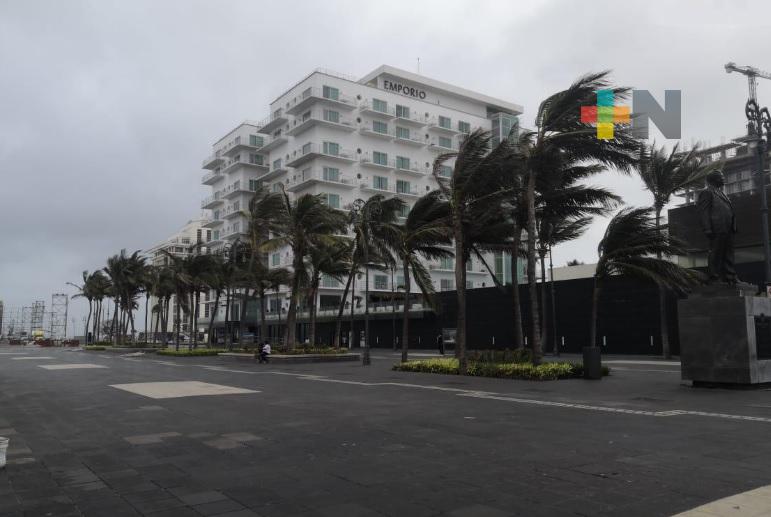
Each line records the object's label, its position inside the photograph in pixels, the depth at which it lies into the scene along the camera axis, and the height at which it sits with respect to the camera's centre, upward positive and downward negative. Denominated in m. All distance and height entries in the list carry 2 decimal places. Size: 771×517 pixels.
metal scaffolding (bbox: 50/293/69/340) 119.50 +0.68
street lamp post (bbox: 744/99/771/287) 20.11 +6.65
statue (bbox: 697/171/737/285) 14.52 +2.39
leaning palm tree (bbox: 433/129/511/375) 18.98 +4.44
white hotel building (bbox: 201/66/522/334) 68.25 +22.64
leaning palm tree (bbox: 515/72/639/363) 17.84 +5.66
